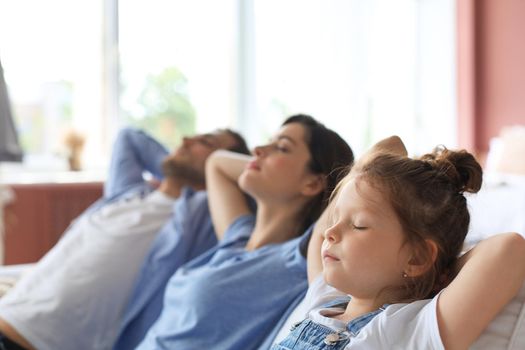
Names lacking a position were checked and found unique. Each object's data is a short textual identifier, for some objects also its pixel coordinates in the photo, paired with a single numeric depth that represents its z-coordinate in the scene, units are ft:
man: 6.66
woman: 5.25
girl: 3.30
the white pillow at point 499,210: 8.17
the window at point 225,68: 14.74
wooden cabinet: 13.39
